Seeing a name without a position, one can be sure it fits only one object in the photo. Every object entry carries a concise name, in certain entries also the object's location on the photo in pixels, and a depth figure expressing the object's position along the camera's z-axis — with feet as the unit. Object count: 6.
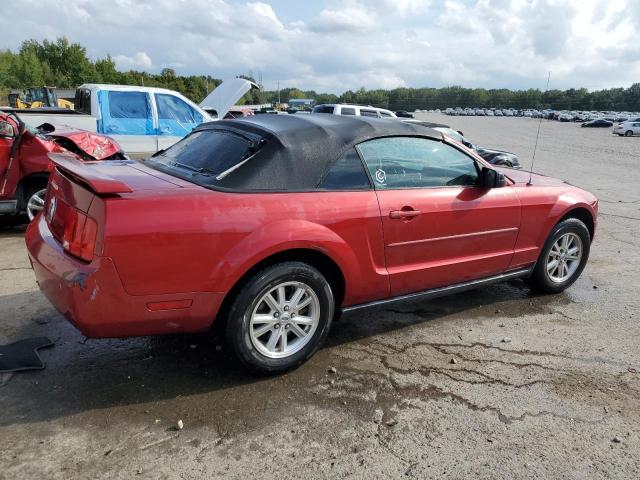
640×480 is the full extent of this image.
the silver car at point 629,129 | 137.80
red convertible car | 8.84
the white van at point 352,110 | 46.52
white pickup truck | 31.01
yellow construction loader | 88.00
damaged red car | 20.04
